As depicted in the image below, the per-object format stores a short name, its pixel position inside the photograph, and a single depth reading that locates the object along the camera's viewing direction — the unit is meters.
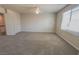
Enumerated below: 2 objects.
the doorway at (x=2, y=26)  3.37
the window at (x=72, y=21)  1.81
